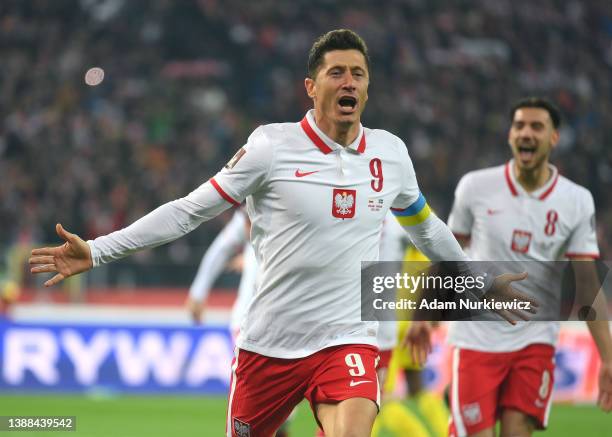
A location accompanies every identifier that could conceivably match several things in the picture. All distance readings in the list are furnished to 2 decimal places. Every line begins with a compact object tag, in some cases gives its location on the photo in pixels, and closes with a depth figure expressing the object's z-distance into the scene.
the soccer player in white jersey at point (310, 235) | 9.34
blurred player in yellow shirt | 15.82
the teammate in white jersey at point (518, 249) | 12.40
